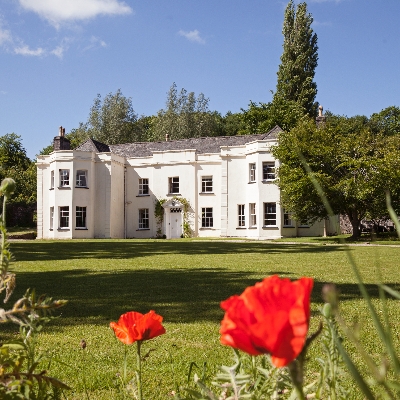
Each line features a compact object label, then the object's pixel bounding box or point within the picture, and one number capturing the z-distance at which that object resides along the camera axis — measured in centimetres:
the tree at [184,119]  5516
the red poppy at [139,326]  144
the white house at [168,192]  3300
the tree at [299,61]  4584
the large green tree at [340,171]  2639
